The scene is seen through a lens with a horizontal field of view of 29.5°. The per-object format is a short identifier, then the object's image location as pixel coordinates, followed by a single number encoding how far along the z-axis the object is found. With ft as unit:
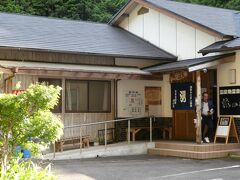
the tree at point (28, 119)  26.25
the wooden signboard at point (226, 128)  48.56
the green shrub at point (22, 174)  24.13
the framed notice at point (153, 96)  57.98
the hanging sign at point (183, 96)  51.31
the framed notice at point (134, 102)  56.44
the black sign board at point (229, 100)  48.88
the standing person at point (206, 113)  49.80
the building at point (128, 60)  49.19
